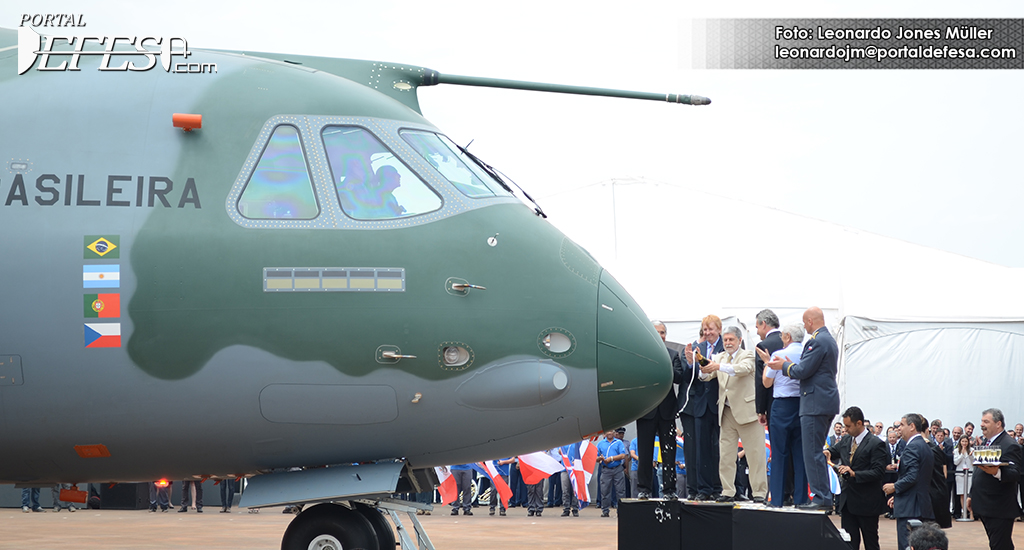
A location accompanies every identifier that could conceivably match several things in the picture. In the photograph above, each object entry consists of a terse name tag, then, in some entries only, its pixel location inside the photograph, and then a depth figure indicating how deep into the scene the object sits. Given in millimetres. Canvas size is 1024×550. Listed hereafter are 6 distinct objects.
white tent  25344
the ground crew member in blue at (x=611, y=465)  22591
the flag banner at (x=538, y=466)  18719
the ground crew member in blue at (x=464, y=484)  23031
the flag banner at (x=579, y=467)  21980
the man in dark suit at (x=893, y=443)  16586
